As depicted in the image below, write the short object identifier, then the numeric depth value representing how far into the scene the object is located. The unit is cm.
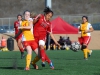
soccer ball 2069
